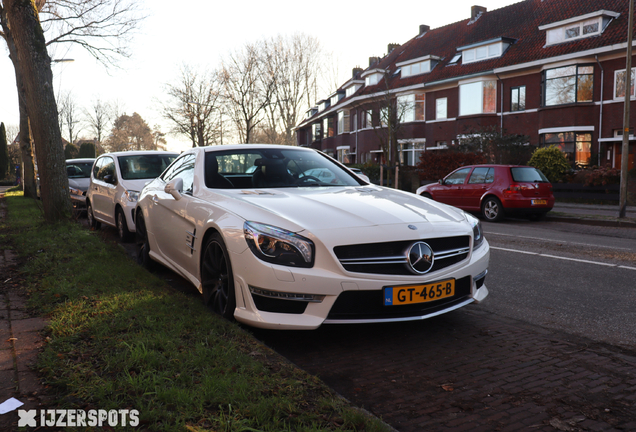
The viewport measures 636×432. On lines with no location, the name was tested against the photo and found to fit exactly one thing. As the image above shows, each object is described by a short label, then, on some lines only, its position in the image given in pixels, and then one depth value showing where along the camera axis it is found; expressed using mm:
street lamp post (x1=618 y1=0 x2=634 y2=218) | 15003
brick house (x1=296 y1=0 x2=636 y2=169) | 24391
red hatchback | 14141
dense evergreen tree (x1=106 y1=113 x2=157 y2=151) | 71750
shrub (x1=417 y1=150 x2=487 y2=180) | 22844
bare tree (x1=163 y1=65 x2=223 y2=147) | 38844
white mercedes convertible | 3639
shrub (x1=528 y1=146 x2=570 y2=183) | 21484
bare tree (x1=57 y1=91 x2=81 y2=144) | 58959
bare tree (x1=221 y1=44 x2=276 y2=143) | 38312
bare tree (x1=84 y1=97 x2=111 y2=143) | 67312
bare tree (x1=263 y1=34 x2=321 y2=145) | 45844
